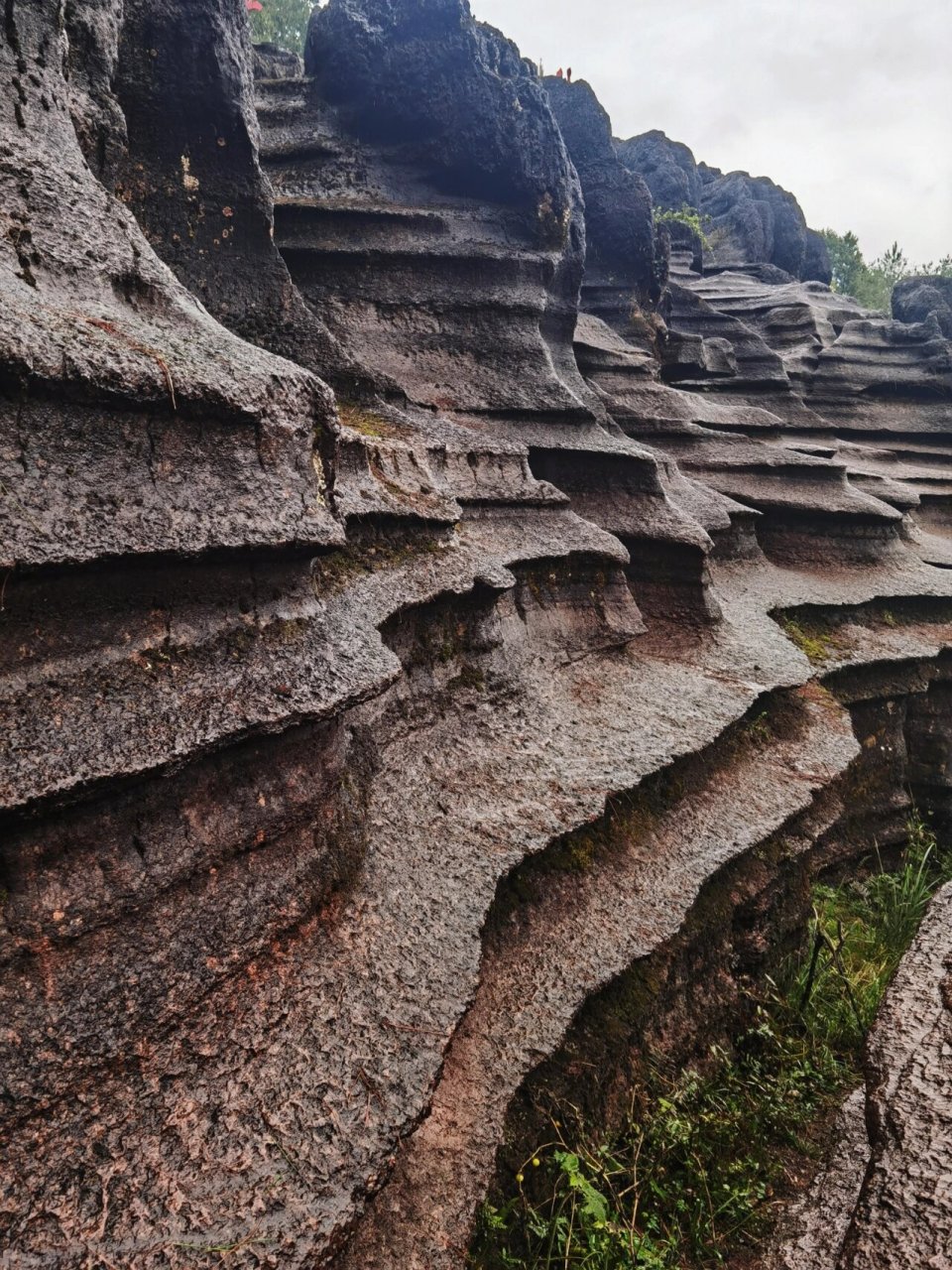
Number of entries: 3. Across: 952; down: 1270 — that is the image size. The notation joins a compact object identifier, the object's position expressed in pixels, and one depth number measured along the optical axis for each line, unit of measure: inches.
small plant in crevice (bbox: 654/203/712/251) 775.1
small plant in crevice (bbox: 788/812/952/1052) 193.2
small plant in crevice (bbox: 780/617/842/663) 300.0
